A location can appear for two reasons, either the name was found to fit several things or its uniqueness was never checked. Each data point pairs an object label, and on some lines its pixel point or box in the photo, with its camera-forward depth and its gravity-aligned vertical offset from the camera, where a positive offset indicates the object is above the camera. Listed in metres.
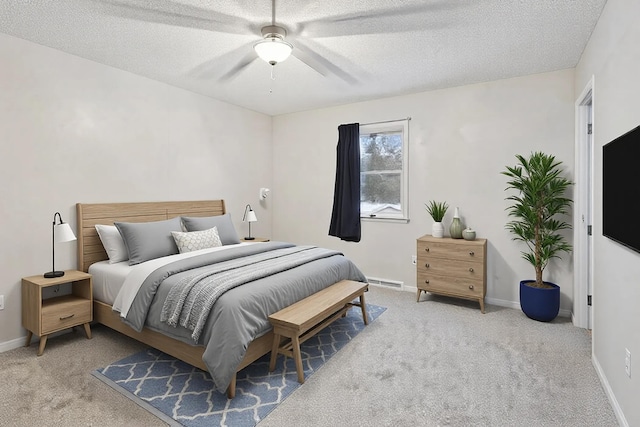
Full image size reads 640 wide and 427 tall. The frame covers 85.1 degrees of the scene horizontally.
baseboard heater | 4.61 -0.96
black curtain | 4.83 +0.42
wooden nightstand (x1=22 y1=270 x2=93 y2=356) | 2.73 -0.78
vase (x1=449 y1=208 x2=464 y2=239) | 3.96 -0.19
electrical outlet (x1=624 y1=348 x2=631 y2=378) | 1.79 -0.79
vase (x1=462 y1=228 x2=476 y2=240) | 3.88 -0.26
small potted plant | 4.12 -0.07
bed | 2.16 -0.60
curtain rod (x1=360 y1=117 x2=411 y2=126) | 4.45 +1.19
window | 4.55 +0.56
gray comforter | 2.11 -0.64
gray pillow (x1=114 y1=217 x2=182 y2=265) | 3.20 -0.27
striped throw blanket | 2.28 -0.52
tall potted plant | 3.37 -0.11
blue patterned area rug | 2.00 -1.15
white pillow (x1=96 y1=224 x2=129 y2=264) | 3.29 -0.31
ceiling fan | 2.38 +1.41
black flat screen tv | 1.64 +0.12
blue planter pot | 3.33 -0.88
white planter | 4.11 -0.21
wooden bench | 2.34 -0.74
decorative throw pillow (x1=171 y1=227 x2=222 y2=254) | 3.49 -0.30
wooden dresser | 3.68 -0.62
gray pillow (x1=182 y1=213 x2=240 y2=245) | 3.87 -0.16
